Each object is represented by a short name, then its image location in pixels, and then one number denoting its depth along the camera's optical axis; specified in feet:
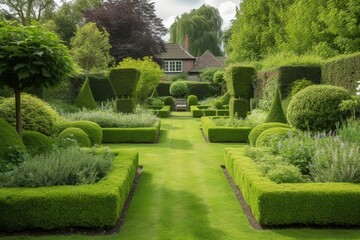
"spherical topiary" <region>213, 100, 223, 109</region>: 92.98
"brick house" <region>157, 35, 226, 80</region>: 171.39
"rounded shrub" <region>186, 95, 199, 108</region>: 118.11
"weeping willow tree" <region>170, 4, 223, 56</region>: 172.86
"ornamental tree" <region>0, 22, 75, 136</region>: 22.57
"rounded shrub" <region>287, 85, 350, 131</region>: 35.88
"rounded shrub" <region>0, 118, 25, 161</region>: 22.89
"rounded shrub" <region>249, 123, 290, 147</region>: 40.16
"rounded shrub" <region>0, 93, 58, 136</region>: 32.58
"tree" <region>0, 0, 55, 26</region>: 134.10
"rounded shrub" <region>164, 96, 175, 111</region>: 116.90
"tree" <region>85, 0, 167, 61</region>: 134.51
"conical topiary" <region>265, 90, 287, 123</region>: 46.44
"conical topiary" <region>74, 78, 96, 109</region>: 73.97
